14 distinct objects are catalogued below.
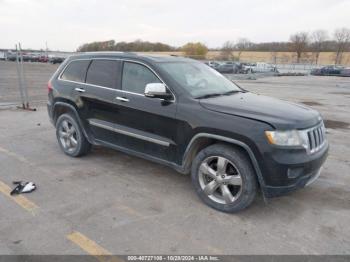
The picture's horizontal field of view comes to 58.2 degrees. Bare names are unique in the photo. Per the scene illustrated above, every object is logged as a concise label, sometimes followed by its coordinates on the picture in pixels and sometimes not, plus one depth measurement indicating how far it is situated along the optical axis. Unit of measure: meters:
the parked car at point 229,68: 36.97
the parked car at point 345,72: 40.94
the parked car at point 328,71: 42.19
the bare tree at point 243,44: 89.28
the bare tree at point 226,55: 52.98
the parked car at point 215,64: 38.28
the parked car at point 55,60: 55.41
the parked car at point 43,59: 58.65
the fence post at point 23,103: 10.01
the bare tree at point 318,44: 72.97
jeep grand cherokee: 3.33
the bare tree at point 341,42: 68.71
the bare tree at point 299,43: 72.49
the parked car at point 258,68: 39.66
